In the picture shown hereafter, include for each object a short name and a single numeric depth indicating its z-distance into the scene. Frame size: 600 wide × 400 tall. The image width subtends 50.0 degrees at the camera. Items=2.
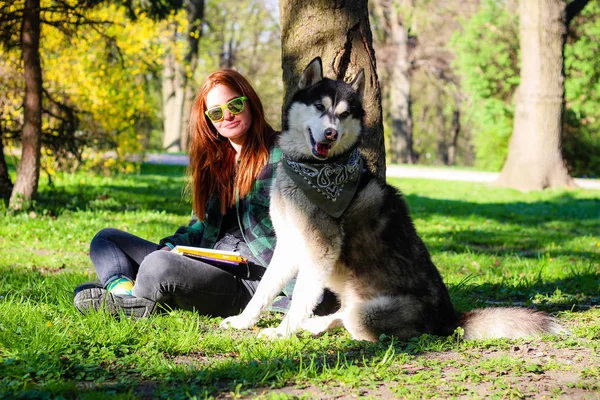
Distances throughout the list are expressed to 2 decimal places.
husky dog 3.89
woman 4.18
